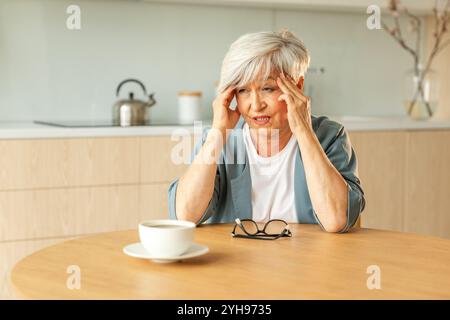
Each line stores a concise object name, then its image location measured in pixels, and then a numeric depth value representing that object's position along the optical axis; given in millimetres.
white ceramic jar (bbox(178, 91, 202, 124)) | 4152
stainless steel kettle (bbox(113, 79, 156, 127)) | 3844
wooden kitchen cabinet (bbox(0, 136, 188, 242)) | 3404
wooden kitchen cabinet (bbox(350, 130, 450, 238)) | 4324
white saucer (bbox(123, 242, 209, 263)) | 1617
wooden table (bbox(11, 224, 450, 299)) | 1448
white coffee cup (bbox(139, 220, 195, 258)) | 1610
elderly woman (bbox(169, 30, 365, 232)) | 2141
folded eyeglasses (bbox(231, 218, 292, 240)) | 1917
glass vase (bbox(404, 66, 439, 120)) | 4637
